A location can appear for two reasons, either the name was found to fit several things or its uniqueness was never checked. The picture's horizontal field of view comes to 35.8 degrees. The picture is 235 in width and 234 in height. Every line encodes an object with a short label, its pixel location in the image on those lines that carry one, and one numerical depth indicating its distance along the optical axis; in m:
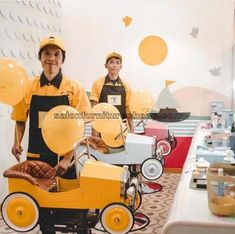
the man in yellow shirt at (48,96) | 3.23
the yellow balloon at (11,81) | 2.94
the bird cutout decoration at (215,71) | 5.68
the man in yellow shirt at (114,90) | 5.09
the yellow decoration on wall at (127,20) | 5.77
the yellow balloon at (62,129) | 2.83
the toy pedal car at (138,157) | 4.22
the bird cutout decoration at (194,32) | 5.66
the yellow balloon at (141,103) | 4.73
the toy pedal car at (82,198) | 2.70
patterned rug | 3.60
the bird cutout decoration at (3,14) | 4.15
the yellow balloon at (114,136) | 4.13
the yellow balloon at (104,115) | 3.93
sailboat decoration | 5.81
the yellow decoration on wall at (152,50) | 5.75
